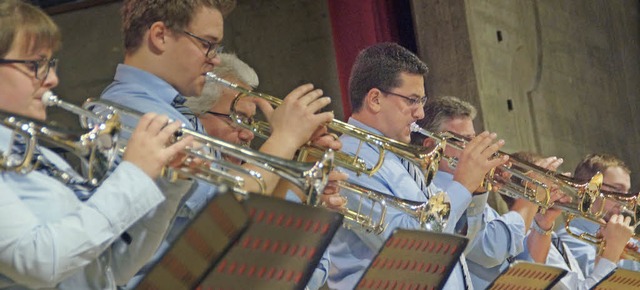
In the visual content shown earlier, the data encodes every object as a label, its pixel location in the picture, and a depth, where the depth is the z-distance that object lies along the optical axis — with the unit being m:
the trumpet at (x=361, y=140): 8.71
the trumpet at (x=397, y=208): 8.78
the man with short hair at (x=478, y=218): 10.34
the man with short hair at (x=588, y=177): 13.42
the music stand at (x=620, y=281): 9.35
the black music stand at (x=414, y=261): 6.87
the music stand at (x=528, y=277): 8.30
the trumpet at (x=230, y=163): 6.41
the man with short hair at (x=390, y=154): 9.22
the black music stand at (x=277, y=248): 5.71
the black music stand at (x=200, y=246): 5.35
